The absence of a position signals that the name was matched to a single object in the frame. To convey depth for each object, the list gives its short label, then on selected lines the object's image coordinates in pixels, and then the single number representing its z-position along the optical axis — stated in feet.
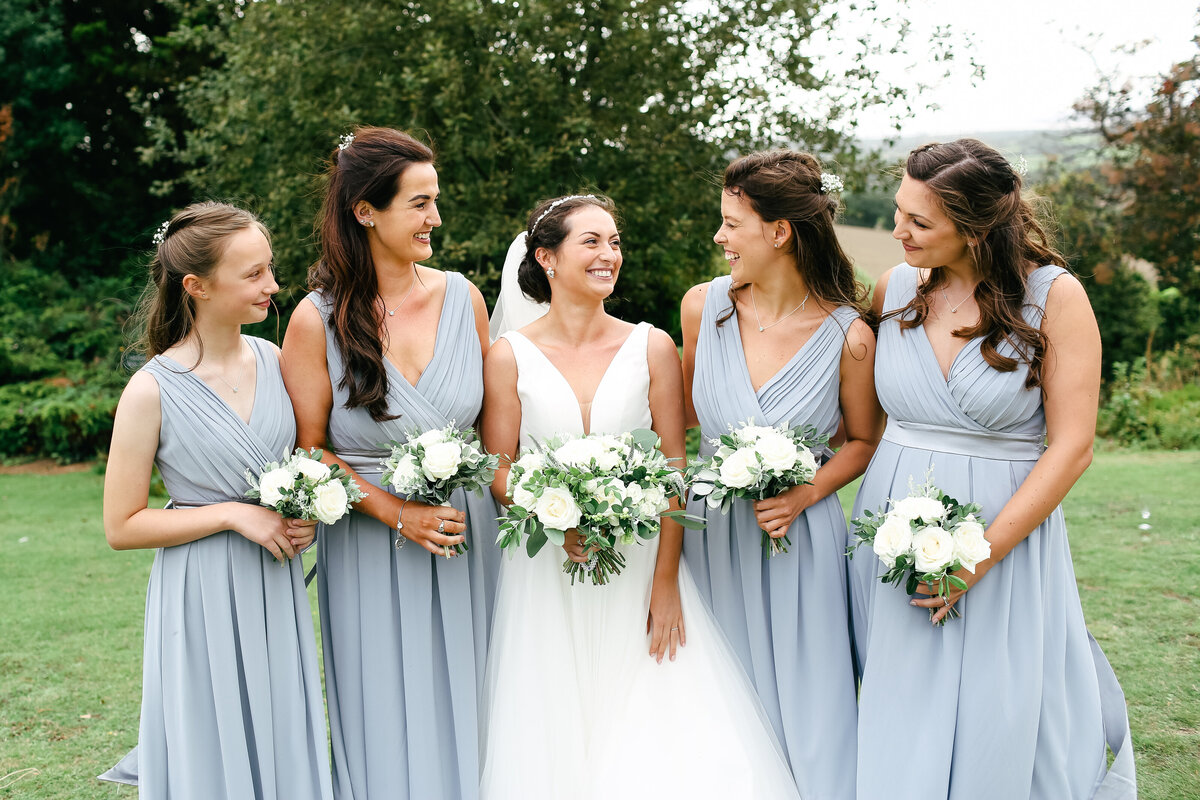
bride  12.67
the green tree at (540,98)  35.01
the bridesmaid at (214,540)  11.36
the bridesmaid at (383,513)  12.76
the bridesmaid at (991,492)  11.41
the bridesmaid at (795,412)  13.00
